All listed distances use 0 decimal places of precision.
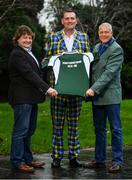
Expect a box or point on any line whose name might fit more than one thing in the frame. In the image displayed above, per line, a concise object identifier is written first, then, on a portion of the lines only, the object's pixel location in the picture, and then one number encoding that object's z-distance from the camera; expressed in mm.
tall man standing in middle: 5734
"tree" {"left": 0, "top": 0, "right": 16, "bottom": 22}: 22096
